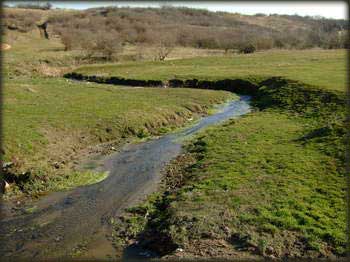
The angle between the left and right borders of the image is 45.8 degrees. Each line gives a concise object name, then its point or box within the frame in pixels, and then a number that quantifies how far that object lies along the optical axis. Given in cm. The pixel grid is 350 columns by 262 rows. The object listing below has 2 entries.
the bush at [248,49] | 8788
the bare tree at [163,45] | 7506
